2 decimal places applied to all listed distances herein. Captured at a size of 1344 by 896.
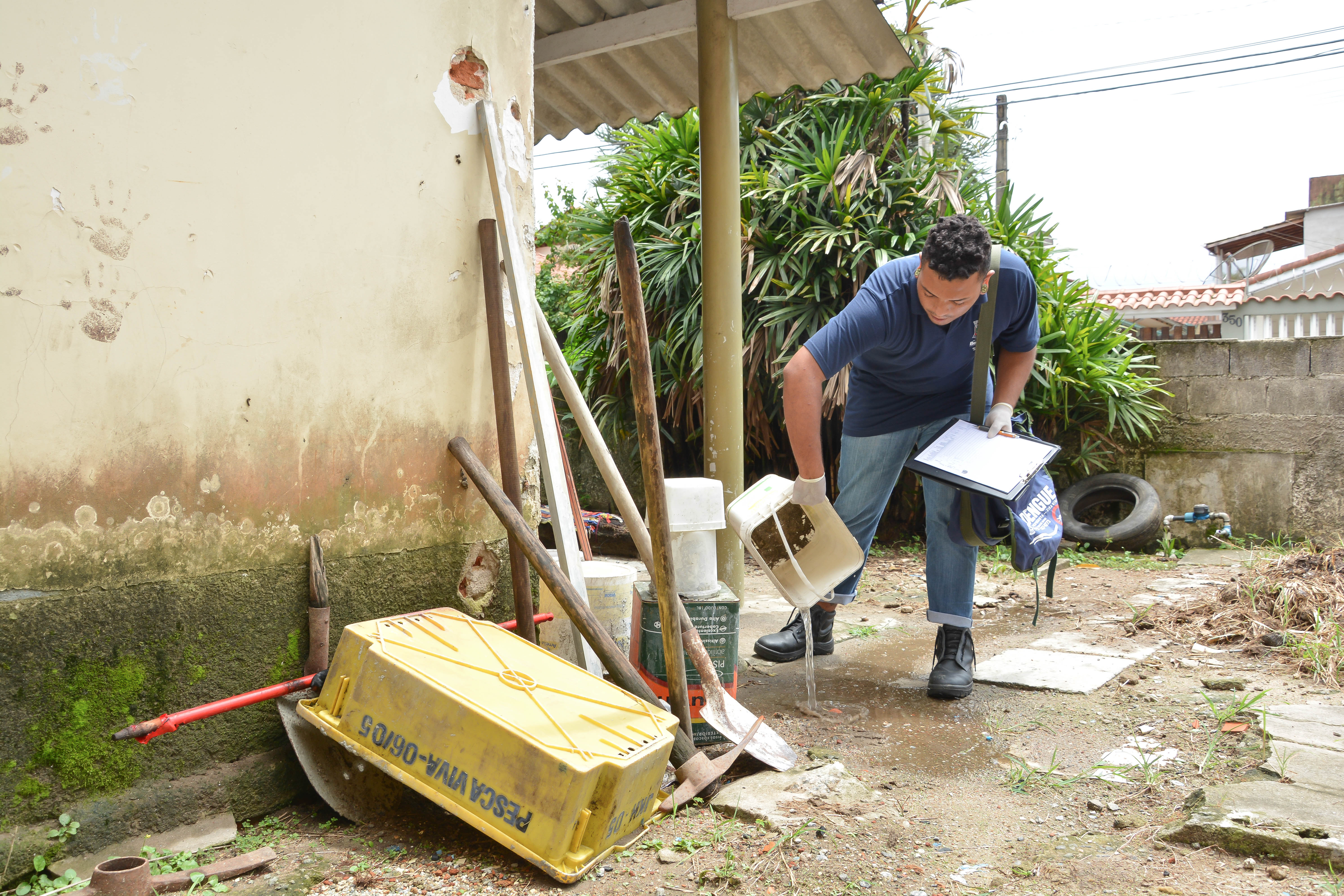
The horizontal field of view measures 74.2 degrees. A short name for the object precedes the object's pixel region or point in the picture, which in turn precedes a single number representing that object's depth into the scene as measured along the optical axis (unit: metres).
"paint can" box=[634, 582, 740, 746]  2.42
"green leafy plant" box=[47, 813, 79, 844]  1.71
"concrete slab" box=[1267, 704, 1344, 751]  2.25
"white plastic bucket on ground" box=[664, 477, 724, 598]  2.51
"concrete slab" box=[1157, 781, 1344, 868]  1.71
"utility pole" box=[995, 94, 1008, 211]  14.82
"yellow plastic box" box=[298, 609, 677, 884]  1.69
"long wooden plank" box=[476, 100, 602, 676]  2.45
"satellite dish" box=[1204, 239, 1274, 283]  20.59
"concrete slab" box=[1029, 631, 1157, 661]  3.32
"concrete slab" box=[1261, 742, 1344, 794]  1.98
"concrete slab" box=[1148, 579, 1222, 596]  4.45
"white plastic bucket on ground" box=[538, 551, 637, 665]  2.66
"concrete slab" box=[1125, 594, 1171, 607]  4.16
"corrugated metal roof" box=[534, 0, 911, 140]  3.89
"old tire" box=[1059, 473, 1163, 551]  5.50
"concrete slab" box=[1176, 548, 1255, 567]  5.19
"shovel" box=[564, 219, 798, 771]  2.21
